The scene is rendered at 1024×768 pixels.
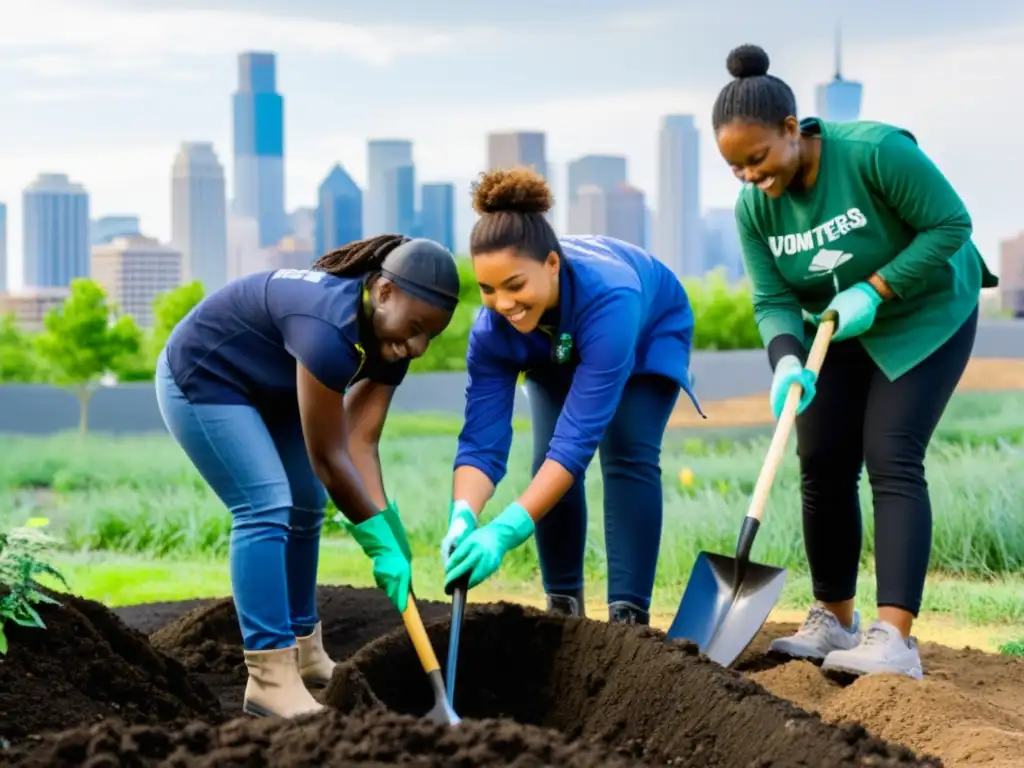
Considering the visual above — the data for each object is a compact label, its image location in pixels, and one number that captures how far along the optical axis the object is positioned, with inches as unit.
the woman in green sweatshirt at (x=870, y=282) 150.8
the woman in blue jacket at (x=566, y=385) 135.0
